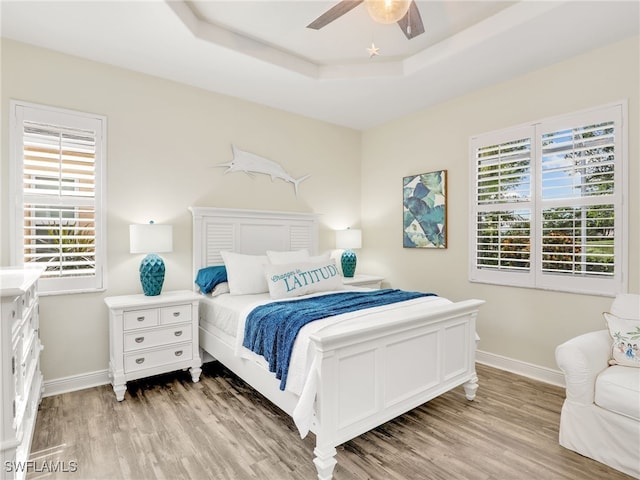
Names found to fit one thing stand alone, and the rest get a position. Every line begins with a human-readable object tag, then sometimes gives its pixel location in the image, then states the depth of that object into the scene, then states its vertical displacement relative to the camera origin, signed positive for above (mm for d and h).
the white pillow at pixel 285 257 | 3636 -206
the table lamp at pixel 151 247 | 3057 -85
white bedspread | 1902 -639
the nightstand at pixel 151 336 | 2859 -819
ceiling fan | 1931 +1307
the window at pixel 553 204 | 2848 +283
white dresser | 1420 -629
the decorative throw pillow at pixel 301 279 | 3115 -375
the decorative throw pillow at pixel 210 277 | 3422 -385
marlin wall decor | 3930 +796
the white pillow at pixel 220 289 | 3396 -488
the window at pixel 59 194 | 2818 +348
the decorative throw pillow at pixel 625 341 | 2186 -641
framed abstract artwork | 4020 +307
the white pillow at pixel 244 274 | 3340 -343
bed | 1919 -822
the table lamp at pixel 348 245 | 4559 -103
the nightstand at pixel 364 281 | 4281 -525
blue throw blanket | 2199 -532
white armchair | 1959 -958
